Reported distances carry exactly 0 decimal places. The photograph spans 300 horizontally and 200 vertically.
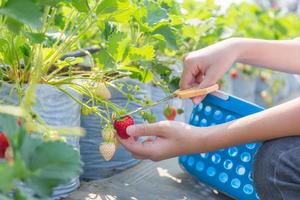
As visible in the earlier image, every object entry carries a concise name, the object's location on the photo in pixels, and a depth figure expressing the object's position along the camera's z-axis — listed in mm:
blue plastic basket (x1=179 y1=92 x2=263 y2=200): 1170
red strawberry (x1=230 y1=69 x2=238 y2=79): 2414
